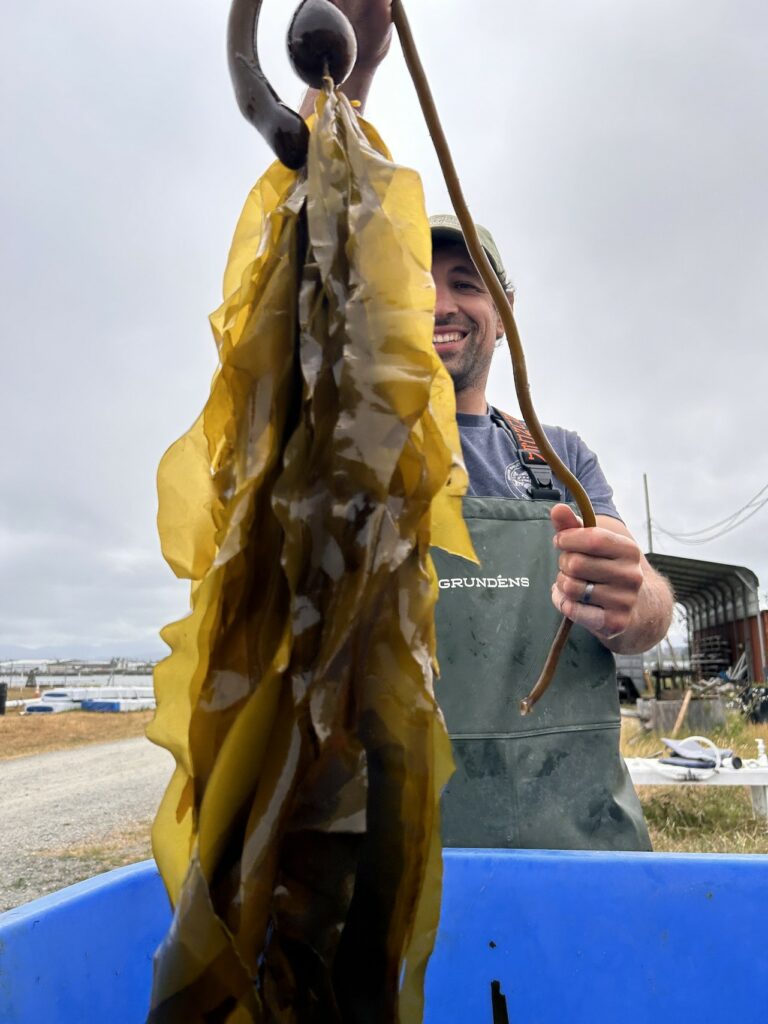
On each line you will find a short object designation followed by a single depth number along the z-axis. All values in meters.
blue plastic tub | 0.95
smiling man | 1.67
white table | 4.55
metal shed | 13.03
